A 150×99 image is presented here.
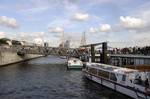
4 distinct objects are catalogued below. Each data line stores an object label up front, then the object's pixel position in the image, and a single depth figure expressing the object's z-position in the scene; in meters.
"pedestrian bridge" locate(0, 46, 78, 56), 58.18
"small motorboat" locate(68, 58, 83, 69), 39.27
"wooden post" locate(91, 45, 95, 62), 38.82
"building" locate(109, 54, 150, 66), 30.95
